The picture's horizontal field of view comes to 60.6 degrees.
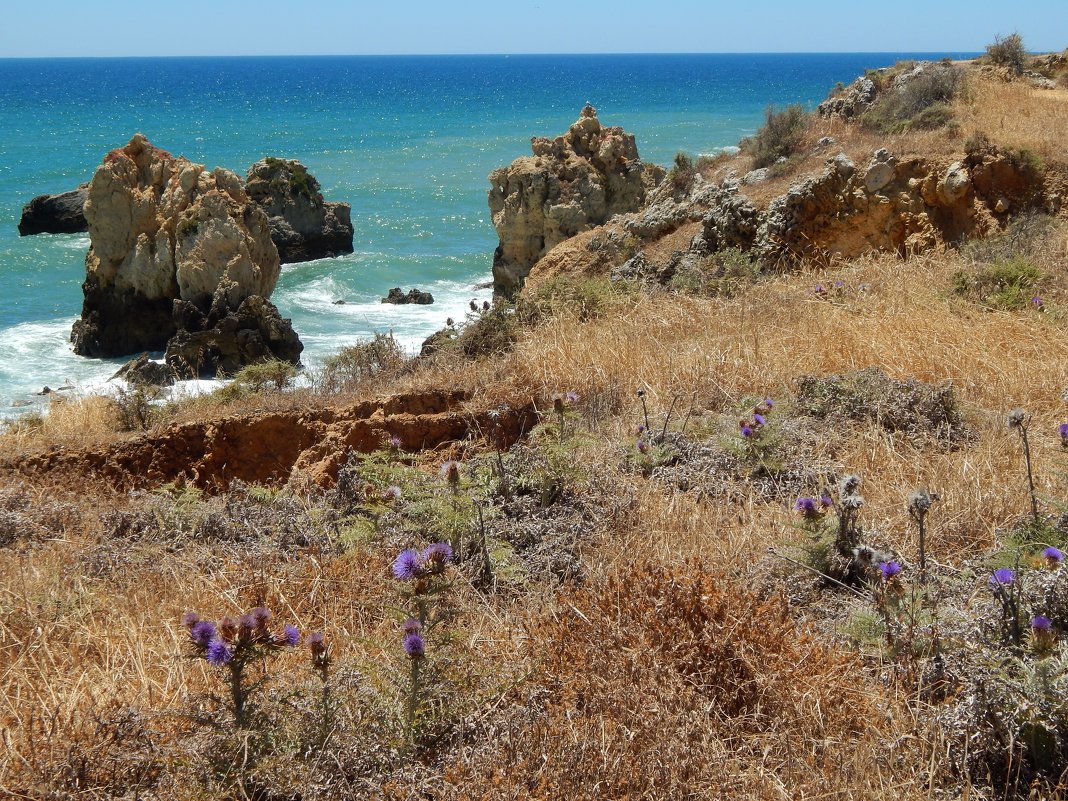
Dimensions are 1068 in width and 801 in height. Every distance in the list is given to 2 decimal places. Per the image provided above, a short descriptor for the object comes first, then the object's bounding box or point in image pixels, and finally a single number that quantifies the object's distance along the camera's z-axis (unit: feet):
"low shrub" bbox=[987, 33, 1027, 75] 57.41
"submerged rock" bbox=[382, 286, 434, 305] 90.38
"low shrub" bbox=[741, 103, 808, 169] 47.98
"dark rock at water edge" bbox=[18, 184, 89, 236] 130.52
